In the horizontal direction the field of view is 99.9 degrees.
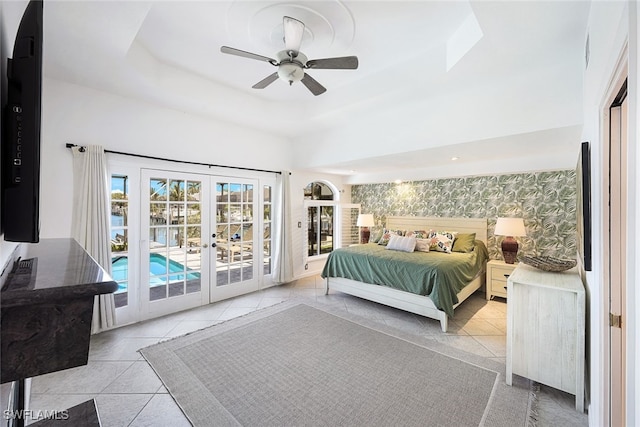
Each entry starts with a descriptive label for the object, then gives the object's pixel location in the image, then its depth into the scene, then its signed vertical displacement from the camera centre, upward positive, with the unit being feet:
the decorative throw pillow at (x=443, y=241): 14.29 -1.40
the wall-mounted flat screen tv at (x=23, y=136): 2.30 +0.67
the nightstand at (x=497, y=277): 12.86 -3.02
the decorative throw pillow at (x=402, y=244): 14.19 -1.55
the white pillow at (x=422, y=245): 14.37 -1.62
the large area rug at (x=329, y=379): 6.16 -4.51
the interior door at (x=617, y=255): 4.31 -0.66
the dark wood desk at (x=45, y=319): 1.79 -0.75
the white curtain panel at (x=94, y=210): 9.32 +0.13
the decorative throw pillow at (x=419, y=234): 15.43 -1.11
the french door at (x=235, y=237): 13.38 -1.23
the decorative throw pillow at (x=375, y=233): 19.11 -1.35
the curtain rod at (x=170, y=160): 9.39 +2.36
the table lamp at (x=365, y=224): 18.63 -0.65
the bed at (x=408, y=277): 10.56 -2.80
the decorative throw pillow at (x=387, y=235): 16.25 -1.25
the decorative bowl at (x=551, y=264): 7.72 -1.43
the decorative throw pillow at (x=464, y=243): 13.87 -1.46
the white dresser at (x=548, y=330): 6.40 -2.90
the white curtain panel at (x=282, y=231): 15.71 -0.97
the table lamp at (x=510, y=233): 12.46 -0.82
